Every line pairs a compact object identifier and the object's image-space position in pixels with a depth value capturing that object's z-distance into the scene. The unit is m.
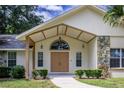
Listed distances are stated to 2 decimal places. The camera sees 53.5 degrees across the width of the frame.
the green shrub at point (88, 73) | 9.35
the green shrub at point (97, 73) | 9.30
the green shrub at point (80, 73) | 9.33
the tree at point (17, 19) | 16.19
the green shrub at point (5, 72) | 10.22
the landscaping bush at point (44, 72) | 9.28
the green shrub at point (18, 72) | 9.61
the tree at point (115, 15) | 9.41
